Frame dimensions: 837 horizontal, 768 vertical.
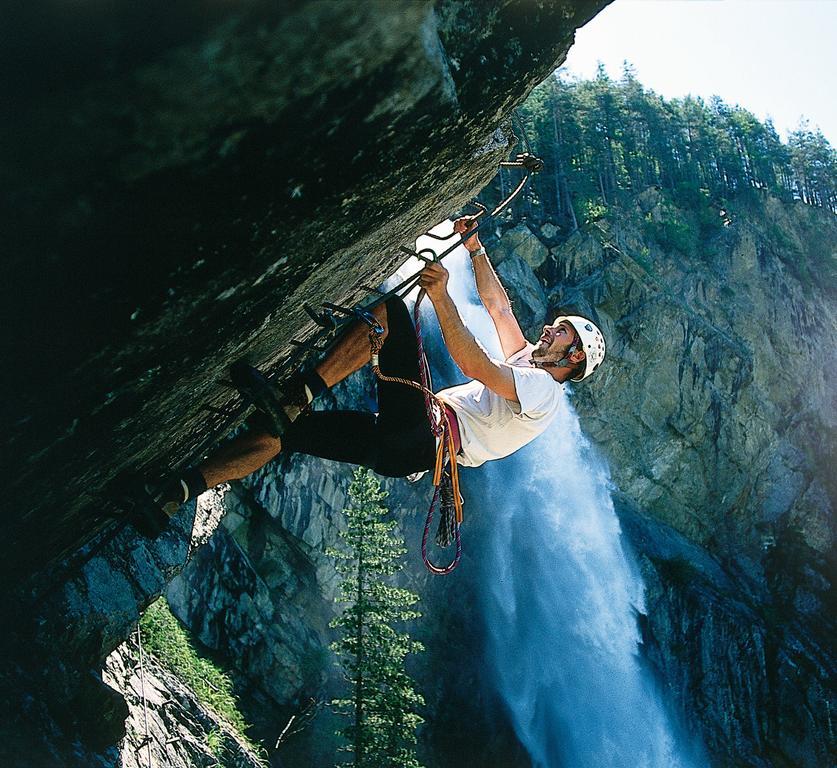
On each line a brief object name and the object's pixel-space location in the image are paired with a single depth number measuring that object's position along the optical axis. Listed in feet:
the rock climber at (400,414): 14.96
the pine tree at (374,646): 51.42
